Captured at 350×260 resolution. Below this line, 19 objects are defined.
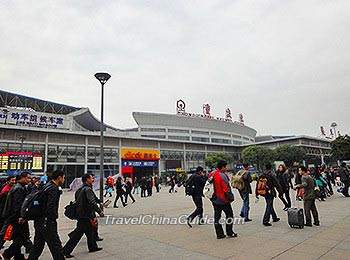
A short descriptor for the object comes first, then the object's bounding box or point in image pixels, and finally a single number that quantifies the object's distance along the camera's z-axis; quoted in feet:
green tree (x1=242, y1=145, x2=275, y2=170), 179.47
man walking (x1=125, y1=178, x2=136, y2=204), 47.65
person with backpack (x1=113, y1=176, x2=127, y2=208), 43.77
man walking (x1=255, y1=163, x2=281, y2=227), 23.31
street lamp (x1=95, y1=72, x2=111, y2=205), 34.82
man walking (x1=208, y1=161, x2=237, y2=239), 19.24
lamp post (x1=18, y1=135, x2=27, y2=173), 108.20
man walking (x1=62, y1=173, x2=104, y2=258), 16.03
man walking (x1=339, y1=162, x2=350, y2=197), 40.63
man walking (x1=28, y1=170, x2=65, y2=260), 13.24
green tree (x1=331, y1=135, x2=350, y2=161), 143.95
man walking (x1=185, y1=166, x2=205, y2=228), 25.03
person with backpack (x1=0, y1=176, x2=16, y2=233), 17.60
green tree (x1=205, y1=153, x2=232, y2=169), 176.15
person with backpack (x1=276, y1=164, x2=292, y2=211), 30.21
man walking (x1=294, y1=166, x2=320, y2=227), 22.17
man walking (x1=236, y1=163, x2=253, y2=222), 25.72
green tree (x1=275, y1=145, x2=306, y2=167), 180.86
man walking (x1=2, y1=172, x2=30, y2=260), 15.64
